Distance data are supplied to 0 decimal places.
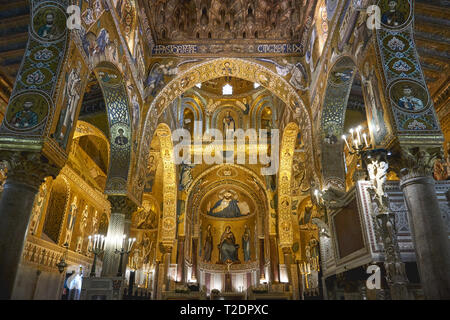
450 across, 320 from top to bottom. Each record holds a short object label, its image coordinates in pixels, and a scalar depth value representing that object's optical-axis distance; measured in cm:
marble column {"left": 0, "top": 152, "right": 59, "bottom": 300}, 450
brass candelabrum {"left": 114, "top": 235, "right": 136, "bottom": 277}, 873
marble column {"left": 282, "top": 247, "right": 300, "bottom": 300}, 1586
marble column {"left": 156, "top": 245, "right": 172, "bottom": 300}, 1566
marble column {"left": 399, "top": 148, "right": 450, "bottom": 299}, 433
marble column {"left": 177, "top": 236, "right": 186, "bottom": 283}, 1588
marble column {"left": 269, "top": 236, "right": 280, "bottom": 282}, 1600
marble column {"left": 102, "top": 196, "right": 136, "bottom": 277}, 874
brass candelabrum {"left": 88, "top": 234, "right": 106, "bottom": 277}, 820
